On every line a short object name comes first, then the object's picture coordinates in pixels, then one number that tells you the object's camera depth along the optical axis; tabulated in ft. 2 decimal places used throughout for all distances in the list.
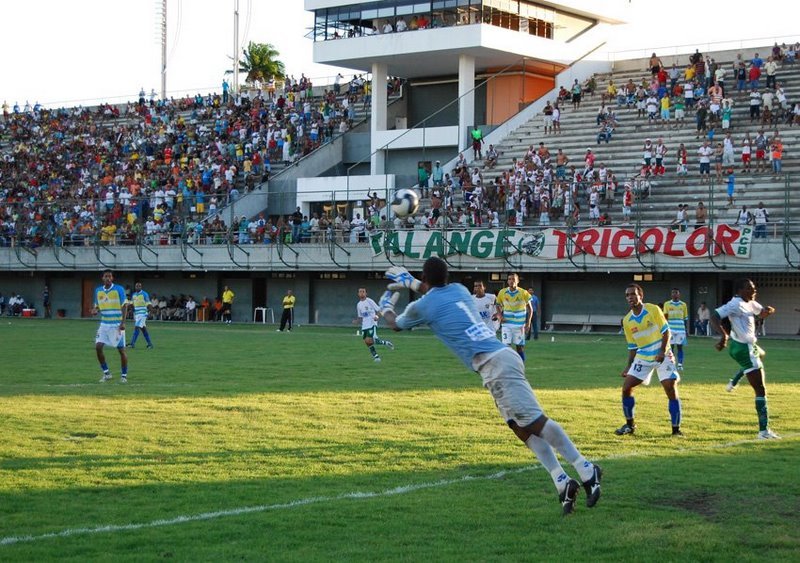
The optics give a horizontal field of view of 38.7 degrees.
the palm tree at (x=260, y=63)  284.41
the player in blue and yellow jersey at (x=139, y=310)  112.68
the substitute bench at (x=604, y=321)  148.05
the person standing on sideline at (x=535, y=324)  132.15
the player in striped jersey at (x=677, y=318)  88.12
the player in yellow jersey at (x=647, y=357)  49.85
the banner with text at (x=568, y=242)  135.44
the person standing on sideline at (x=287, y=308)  147.95
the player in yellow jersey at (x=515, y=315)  85.61
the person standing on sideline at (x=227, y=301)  177.88
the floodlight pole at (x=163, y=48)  271.63
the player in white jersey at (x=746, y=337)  49.29
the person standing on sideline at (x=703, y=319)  141.69
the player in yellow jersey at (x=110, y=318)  73.77
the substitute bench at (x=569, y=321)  151.64
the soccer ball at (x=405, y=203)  50.90
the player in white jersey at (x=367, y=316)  95.90
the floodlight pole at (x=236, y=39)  263.74
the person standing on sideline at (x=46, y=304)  204.54
